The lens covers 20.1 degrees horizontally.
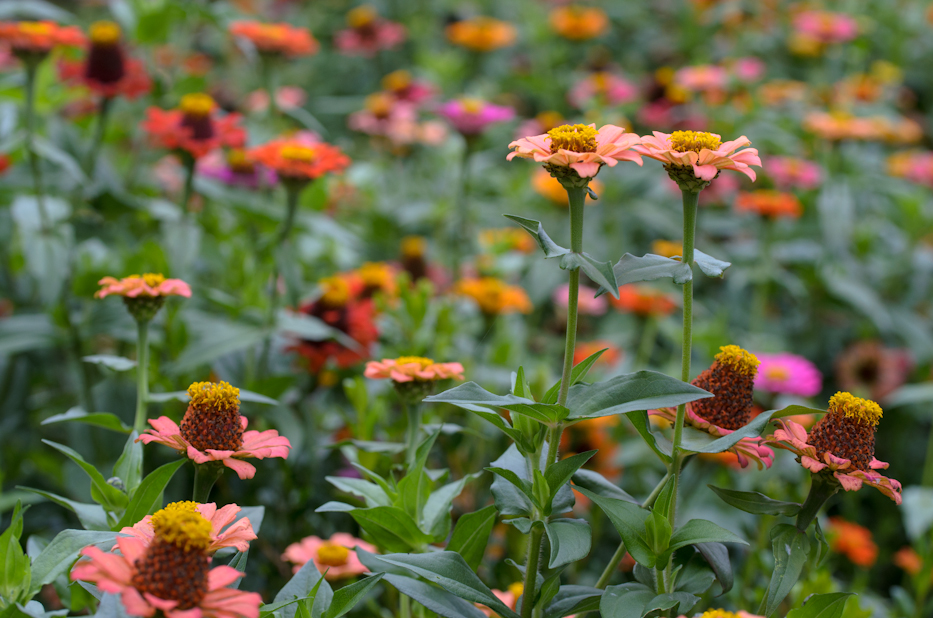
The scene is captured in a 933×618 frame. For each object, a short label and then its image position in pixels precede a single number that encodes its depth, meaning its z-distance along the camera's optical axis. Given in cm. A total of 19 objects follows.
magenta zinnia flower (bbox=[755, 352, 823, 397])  157
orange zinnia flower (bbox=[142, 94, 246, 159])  136
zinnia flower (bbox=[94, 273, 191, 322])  111
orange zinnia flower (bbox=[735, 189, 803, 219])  190
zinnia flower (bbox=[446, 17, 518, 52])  282
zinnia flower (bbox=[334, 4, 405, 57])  289
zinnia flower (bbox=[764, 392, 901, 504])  103
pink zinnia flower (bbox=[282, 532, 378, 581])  115
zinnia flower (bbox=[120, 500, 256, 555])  100
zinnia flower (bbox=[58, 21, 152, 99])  156
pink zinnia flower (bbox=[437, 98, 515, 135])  179
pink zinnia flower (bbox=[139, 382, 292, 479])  104
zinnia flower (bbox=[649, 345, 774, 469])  106
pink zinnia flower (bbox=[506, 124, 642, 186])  102
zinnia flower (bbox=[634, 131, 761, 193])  102
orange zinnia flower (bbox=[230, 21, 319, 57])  180
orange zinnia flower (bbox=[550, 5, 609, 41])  304
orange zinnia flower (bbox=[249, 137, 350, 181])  130
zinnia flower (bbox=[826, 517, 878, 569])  150
